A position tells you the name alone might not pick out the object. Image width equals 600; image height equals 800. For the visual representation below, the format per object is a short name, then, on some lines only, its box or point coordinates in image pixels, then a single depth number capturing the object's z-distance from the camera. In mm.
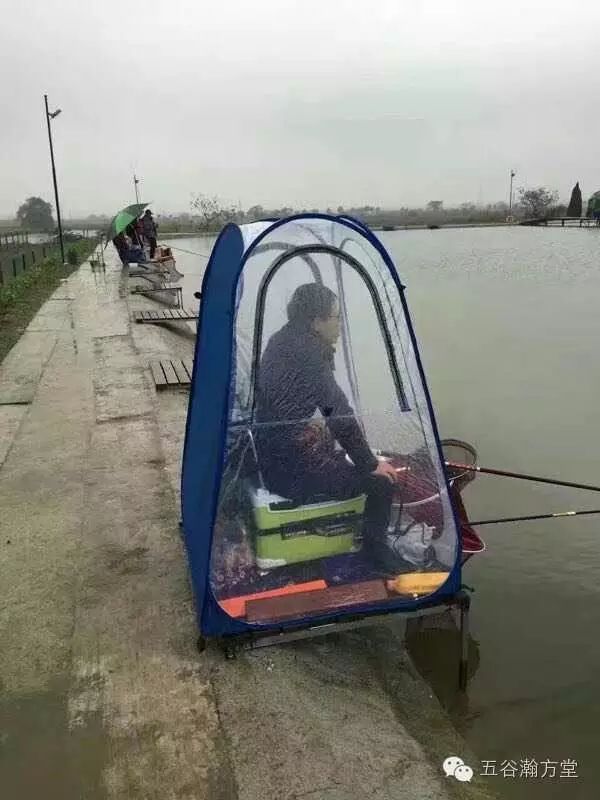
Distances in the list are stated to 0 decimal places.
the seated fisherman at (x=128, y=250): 19562
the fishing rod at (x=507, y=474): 3627
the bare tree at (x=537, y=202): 94375
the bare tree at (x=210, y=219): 78062
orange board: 2945
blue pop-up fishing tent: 2953
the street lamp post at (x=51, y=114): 24391
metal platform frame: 2950
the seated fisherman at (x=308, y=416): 3010
